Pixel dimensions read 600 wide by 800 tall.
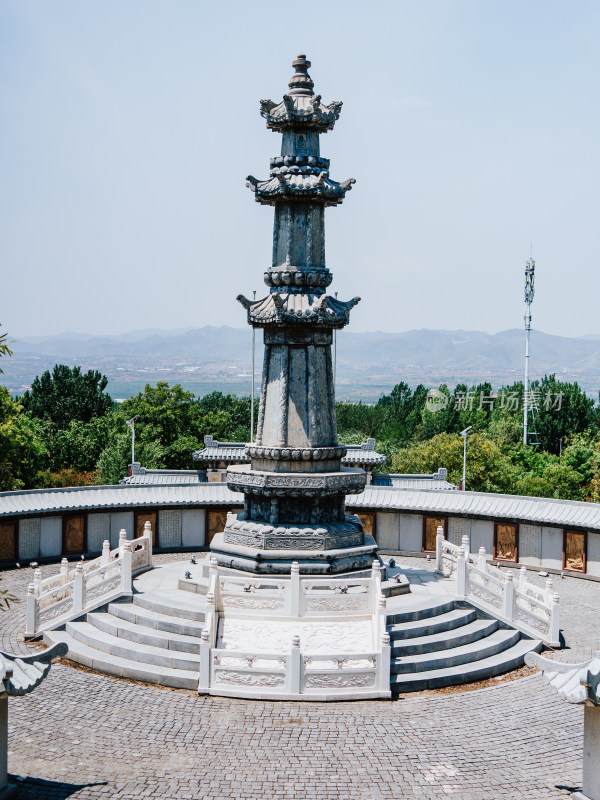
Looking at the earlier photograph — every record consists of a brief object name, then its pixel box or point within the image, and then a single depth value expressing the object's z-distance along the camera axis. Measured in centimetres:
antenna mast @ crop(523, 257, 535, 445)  7350
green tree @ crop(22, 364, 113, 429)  7262
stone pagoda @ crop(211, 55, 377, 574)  2100
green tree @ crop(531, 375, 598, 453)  7262
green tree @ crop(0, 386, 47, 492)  4159
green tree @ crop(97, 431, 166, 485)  5272
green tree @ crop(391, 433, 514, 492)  5241
